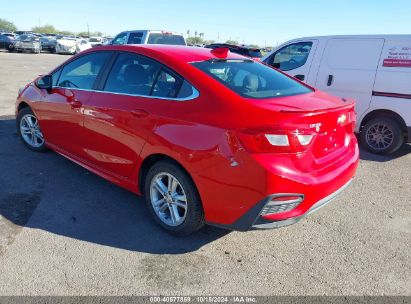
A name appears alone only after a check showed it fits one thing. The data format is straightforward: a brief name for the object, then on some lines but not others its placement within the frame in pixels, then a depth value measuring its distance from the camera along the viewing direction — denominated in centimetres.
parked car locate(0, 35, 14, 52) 2933
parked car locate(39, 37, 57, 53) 3193
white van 589
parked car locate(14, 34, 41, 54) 2911
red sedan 268
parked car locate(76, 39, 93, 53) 3133
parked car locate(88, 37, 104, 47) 4069
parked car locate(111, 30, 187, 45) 1097
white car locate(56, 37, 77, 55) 3058
